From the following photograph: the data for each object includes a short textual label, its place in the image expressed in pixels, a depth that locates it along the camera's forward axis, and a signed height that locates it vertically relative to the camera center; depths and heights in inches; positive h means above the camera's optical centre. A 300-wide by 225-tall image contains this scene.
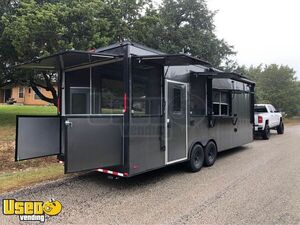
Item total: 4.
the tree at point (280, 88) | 1363.2 +134.7
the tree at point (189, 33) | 837.2 +255.9
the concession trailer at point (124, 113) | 199.5 +1.5
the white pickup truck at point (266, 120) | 588.1 -12.1
